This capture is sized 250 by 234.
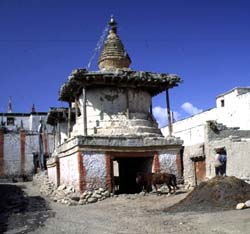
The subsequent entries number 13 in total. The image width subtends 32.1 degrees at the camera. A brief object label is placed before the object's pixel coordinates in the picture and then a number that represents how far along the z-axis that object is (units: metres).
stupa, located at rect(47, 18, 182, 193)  19.48
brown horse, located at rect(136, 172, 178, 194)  19.05
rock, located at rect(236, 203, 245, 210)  13.03
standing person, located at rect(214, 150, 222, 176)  18.66
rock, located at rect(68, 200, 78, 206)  18.48
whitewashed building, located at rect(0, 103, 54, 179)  43.91
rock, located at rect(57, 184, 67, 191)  21.24
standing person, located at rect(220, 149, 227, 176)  18.64
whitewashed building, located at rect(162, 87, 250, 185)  18.02
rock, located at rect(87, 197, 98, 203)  18.58
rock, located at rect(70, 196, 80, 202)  18.84
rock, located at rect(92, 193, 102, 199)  18.80
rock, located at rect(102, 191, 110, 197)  19.06
